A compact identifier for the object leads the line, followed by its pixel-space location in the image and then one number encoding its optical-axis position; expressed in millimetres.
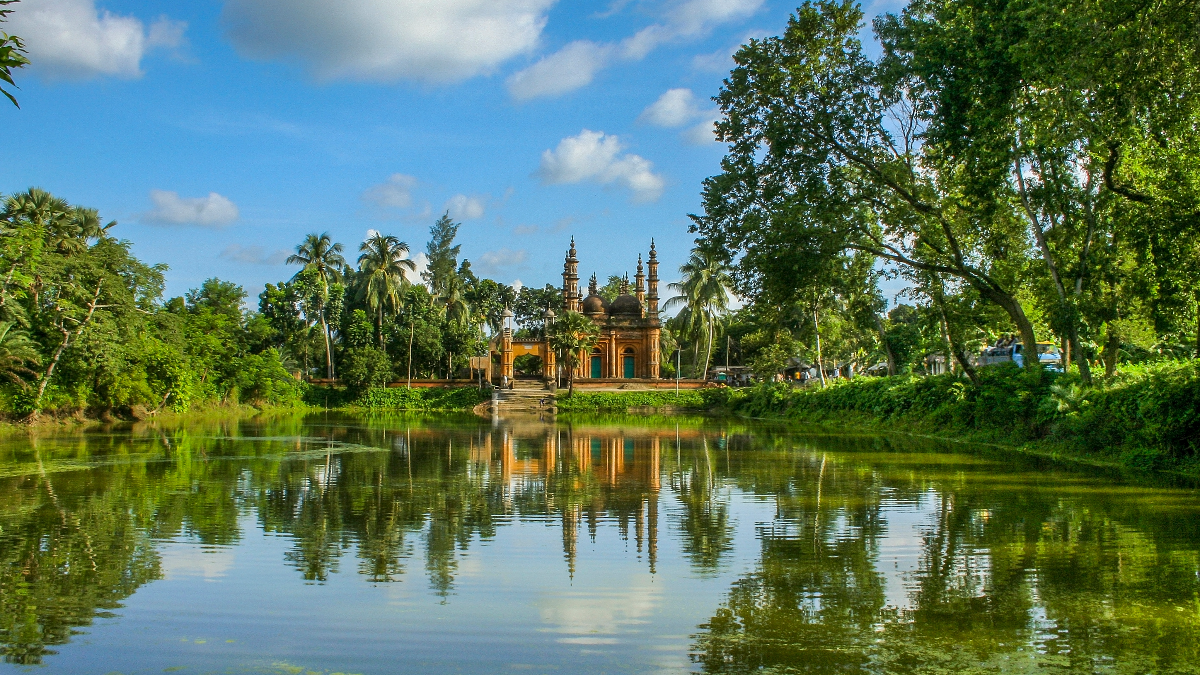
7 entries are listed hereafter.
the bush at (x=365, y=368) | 55656
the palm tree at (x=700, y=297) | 58938
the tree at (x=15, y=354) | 29070
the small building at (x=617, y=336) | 63406
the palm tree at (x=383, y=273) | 58344
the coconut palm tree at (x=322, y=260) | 58844
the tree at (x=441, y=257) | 71688
